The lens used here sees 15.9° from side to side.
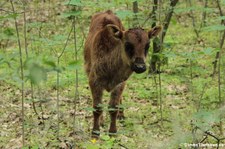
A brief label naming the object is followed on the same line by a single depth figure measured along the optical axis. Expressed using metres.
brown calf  11.64
